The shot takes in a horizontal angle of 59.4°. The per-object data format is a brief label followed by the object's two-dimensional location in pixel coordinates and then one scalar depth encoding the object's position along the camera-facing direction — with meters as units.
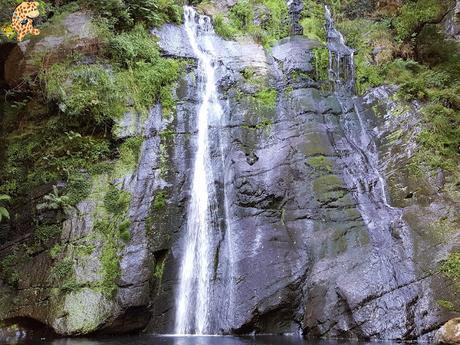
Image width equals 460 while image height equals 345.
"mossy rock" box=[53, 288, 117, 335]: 8.55
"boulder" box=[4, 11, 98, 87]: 11.77
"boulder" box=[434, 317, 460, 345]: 7.13
